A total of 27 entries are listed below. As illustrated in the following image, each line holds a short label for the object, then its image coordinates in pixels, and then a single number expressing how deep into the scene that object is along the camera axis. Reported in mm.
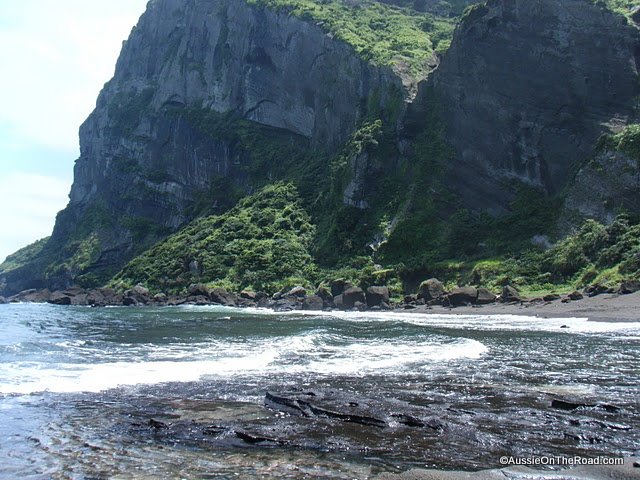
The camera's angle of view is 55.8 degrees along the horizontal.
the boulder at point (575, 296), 42438
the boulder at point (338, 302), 60406
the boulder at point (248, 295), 74188
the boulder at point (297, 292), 68688
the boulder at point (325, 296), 62931
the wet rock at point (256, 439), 11016
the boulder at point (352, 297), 59625
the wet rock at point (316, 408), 12235
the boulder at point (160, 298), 81075
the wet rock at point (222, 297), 72562
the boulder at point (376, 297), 58469
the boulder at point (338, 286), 64812
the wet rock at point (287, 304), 61762
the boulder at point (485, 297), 50688
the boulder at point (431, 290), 55847
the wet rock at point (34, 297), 105938
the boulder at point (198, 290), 77438
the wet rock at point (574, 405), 12711
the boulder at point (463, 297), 51469
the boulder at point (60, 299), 90125
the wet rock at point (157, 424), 12180
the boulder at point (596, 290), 41803
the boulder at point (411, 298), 57469
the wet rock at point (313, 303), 61969
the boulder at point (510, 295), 48469
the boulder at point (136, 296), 82250
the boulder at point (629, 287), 39000
